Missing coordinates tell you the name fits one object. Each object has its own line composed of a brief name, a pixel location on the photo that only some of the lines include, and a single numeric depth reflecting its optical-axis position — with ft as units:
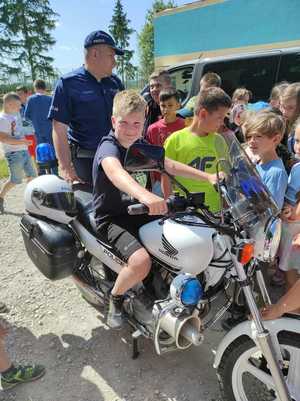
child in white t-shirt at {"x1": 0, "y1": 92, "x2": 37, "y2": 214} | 17.72
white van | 17.31
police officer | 10.14
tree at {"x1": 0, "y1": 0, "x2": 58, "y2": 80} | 114.21
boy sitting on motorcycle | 6.55
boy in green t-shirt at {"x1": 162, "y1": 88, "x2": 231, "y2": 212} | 8.43
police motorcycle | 5.21
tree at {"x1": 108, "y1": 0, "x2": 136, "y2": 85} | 142.61
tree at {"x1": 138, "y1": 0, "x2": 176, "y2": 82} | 103.60
